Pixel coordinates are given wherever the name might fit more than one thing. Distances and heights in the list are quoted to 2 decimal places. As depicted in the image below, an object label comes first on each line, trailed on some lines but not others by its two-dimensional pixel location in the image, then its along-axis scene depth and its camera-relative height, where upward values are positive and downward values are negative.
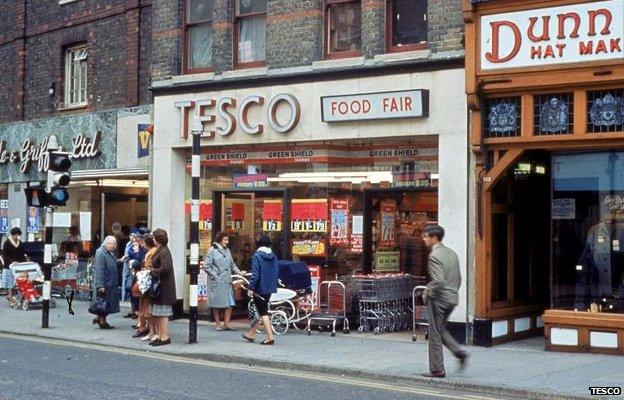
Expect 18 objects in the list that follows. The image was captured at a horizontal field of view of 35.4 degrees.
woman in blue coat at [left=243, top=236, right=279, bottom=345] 14.96 -0.62
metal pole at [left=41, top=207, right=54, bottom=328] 17.36 -0.48
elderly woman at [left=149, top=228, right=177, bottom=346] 15.02 -0.58
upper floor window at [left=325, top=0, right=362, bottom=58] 17.02 +3.77
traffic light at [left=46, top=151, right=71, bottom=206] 17.19 +1.10
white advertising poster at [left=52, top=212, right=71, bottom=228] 23.39 +0.49
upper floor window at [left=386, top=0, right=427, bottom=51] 16.22 +3.67
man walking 11.73 -0.69
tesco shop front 15.62 +1.30
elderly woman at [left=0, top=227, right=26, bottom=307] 21.17 -0.30
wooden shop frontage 13.84 +1.44
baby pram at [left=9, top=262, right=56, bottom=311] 20.50 -0.89
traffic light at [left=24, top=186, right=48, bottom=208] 17.33 +0.79
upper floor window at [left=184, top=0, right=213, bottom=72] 18.95 +4.03
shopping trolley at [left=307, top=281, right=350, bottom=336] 16.64 -1.17
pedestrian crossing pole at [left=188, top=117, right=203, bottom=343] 15.12 +0.10
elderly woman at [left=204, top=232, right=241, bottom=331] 16.61 -0.52
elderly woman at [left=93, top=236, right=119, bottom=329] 17.11 -0.65
